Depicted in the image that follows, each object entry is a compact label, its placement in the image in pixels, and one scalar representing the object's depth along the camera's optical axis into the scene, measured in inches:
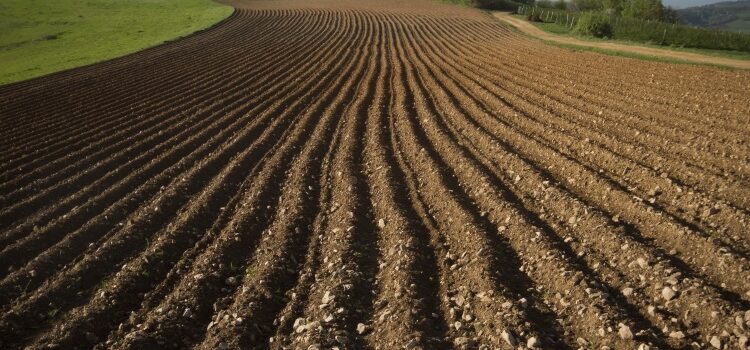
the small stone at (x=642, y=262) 271.6
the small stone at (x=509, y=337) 223.4
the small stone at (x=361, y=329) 247.9
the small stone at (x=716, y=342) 207.9
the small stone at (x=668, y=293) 241.1
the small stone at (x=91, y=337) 257.8
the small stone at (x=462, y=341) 230.8
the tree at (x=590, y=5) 3788.1
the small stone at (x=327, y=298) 270.7
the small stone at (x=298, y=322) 257.1
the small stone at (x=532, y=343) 219.6
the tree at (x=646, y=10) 2896.2
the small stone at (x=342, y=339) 237.0
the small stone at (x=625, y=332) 216.8
